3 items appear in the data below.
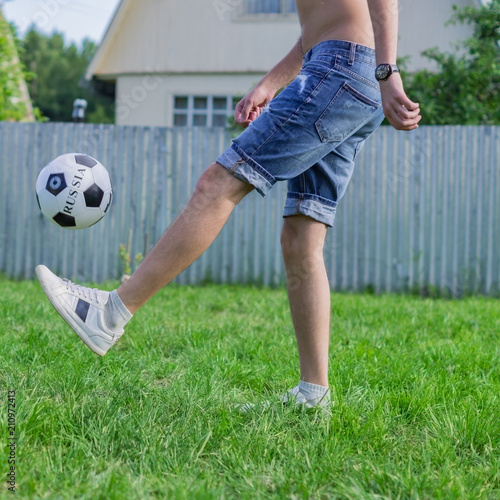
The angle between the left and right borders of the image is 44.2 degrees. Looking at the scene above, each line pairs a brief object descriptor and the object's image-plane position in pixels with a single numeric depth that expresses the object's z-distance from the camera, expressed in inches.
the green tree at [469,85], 307.6
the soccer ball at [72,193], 109.7
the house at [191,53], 447.8
